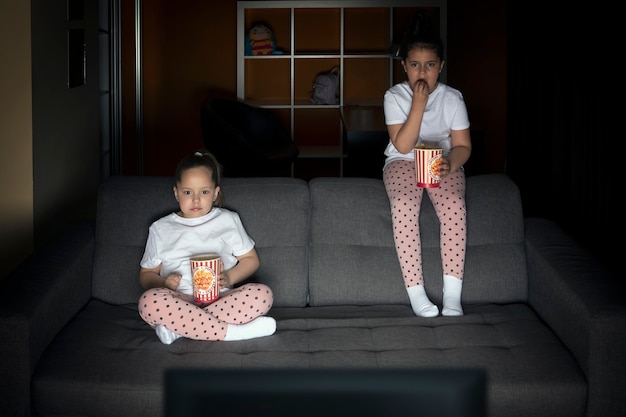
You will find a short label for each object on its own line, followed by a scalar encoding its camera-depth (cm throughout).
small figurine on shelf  725
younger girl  295
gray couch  265
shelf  739
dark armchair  574
